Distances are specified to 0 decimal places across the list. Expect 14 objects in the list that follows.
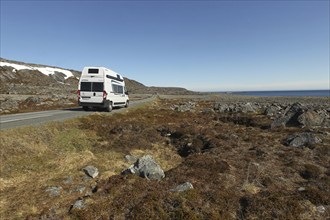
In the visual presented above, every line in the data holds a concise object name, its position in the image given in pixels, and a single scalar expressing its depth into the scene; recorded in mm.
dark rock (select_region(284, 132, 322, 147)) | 14461
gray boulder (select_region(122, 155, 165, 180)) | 9219
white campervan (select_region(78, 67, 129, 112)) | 21922
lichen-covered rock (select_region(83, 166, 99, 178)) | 9693
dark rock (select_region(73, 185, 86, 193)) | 8312
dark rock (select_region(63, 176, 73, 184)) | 8934
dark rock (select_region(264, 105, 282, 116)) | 30022
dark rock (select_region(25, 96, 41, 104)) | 33031
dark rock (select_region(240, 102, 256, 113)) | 34600
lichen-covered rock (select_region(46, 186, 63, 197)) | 7918
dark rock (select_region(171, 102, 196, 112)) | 34781
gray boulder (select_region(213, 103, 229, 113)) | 36897
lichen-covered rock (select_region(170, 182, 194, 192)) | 8019
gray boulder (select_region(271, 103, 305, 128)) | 21234
